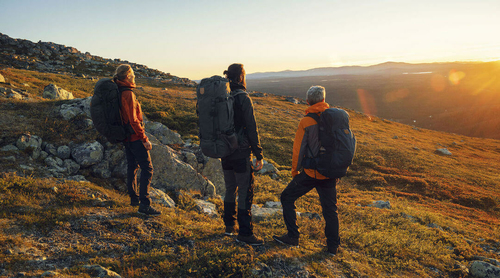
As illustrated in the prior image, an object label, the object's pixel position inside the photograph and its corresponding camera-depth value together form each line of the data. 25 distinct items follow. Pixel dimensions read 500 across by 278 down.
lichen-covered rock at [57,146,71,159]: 7.78
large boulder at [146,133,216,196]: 8.49
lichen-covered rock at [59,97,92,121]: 9.66
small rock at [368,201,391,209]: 12.13
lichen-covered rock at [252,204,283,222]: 7.62
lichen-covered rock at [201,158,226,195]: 10.64
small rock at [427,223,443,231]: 9.83
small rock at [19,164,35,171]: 6.48
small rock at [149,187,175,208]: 6.99
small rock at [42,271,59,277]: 3.21
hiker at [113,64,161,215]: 5.22
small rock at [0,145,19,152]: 6.96
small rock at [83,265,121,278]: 3.49
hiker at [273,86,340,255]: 4.80
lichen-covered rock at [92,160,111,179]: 7.86
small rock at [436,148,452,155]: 33.89
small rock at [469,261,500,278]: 6.15
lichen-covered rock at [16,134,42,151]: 7.30
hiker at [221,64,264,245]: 4.57
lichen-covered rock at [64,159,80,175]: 7.41
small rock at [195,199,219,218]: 7.45
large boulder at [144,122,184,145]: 12.44
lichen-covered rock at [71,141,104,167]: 7.88
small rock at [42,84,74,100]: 13.50
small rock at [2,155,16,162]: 6.55
